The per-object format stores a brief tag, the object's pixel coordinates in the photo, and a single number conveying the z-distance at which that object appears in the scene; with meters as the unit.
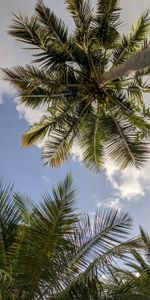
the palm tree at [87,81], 9.23
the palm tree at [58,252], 5.17
